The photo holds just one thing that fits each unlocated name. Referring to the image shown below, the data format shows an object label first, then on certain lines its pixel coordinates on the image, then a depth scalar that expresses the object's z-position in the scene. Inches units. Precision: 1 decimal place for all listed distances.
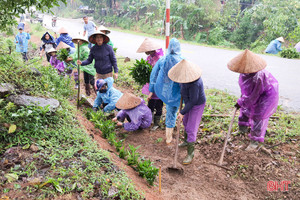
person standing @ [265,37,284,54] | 447.5
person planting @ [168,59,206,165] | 132.3
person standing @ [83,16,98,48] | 406.9
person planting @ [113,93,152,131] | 177.2
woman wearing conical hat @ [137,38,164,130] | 184.9
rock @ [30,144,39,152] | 108.9
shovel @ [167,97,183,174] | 142.0
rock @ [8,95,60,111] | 128.7
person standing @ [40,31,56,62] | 290.4
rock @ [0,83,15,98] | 131.7
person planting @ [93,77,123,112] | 197.8
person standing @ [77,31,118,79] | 206.2
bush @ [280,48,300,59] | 424.5
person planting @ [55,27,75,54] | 296.5
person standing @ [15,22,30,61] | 347.9
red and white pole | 223.9
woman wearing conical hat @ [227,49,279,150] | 134.3
